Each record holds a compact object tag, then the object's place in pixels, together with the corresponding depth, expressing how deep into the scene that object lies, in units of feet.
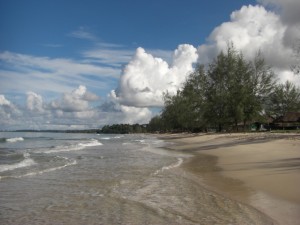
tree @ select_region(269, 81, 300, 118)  216.00
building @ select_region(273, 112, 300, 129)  180.43
